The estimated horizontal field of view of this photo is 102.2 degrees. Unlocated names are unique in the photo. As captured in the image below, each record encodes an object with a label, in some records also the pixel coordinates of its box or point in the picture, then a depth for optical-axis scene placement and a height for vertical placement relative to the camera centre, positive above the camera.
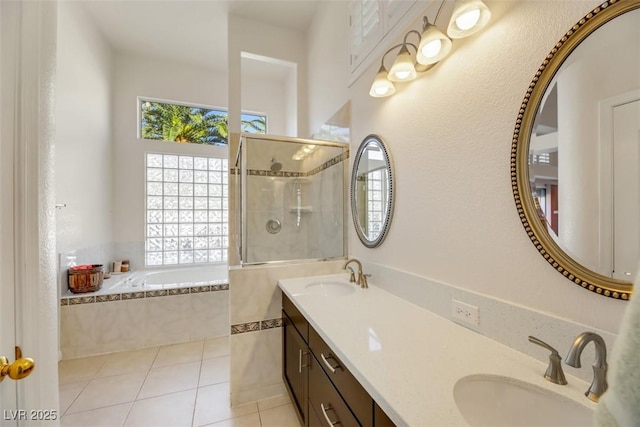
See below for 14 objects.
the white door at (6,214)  0.64 +0.00
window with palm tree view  3.81 +1.39
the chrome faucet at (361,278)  1.70 -0.44
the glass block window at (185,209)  3.78 +0.05
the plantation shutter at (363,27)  1.71 +1.32
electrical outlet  1.04 -0.41
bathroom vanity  0.67 -0.48
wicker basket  2.54 -0.66
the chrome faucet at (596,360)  0.63 -0.36
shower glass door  2.20 +0.14
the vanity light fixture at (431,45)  0.95 +0.73
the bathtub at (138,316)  2.45 -1.05
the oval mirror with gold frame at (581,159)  0.66 +0.16
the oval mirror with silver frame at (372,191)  1.63 +0.15
